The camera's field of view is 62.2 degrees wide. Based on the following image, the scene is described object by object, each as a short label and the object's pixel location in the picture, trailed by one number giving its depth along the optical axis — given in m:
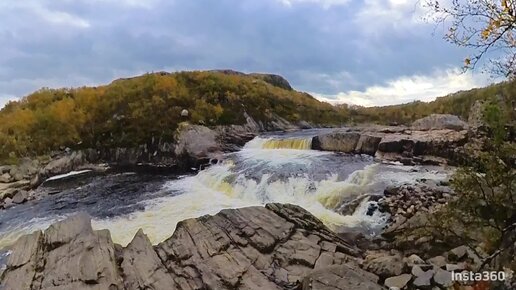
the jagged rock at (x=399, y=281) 8.56
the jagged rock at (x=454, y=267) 8.60
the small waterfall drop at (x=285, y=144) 24.86
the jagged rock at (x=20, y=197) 19.70
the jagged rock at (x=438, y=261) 9.27
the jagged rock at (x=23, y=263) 9.19
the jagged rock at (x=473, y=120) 22.19
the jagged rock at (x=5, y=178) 22.96
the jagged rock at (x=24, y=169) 23.67
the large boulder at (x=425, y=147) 20.52
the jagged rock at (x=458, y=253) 9.55
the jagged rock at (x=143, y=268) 9.01
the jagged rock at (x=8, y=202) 19.22
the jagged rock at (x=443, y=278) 7.85
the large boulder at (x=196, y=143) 25.02
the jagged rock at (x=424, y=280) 8.20
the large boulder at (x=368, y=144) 22.50
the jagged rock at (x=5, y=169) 24.06
